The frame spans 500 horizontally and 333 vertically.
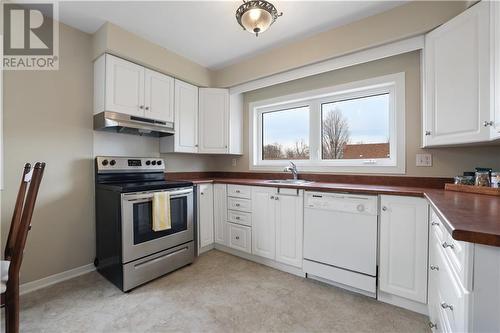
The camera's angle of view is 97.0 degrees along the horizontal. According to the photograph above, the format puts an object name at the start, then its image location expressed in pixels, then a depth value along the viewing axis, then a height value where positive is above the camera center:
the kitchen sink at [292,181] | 2.64 -0.20
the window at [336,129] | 2.24 +0.44
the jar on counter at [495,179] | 1.49 -0.10
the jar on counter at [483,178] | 1.56 -0.10
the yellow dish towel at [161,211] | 2.08 -0.45
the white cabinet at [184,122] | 2.79 +0.55
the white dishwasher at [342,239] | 1.82 -0.66
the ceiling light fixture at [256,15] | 1.61 +1.12
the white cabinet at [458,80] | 1.43 +0.60
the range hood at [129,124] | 2.15 +0.42
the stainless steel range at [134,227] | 1.93 -0.60
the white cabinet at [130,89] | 2.18 +0.80
